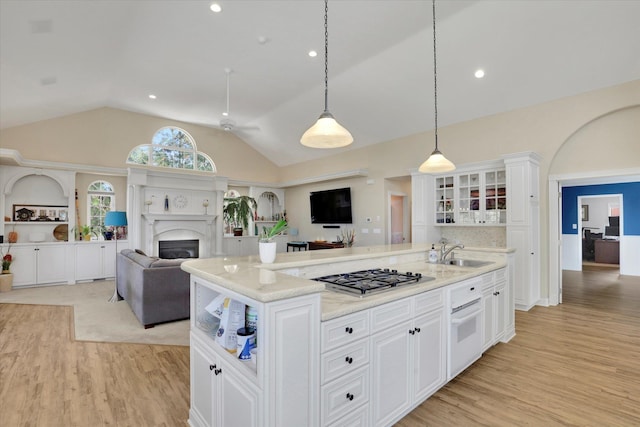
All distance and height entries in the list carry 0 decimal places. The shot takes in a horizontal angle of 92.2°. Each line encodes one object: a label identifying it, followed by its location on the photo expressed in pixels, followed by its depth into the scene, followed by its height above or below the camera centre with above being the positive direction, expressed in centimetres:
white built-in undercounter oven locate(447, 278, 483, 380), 242 -93
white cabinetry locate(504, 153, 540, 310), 467 -12
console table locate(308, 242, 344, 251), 784 -77
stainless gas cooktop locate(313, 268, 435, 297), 197 -48
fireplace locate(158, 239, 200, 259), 759 -82
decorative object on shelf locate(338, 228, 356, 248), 771 -55
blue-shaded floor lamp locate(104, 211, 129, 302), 532 -6
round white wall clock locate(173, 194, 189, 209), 775 +39
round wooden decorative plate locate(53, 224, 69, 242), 675 -34
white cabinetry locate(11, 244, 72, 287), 616 -97
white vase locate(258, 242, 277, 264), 215 -25
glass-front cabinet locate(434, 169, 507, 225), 518 +30
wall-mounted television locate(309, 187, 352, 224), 788 +25
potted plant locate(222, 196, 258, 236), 720 +14
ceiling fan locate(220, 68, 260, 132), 519 +158
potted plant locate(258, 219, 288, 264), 215 -20
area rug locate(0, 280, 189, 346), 362 -142
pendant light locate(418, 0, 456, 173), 345 +58
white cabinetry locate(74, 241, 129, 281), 675 -95
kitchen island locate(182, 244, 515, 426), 133 -71
